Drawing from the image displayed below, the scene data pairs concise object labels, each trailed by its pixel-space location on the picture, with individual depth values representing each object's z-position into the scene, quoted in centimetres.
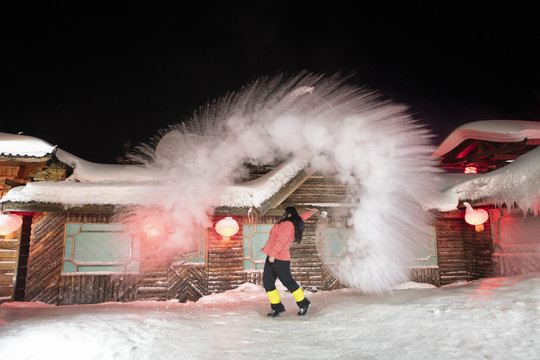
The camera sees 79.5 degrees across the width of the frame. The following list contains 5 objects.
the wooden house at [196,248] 848
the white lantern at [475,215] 955
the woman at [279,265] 601
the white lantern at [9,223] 766
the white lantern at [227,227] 907
